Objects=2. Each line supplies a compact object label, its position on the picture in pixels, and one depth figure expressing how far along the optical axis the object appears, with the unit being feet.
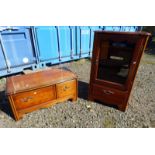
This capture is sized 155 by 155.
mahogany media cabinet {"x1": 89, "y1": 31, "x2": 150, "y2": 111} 6.62
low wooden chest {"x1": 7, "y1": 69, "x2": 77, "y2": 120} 7.17
